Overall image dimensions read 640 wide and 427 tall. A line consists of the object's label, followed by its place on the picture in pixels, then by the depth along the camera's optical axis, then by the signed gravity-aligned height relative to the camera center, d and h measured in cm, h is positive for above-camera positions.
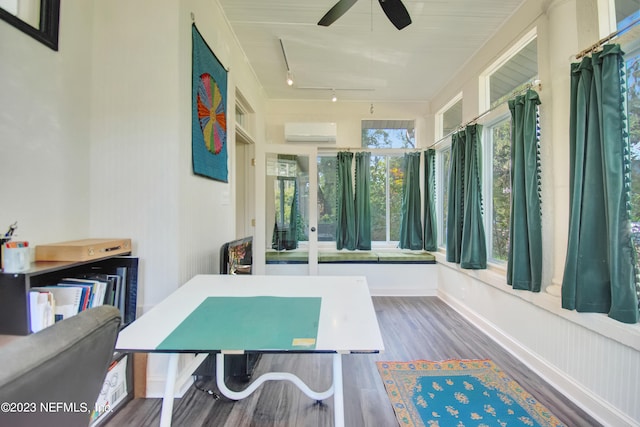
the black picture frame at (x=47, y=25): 128 +101
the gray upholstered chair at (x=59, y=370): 37 -24
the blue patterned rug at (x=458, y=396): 158 -120
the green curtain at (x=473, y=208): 276 +11
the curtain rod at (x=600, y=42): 142 +103
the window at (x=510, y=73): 233 +144
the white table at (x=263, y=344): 102 -48
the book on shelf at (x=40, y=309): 117 -40
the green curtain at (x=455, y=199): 308 +23
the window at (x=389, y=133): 434 +140
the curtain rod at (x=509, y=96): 208 +108
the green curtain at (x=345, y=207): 415 +18
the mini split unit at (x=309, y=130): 406 +136
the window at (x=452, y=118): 359 +143
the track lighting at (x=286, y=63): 284 +184
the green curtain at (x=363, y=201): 416 +28
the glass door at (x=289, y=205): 378 +19
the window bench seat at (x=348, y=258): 389 -59
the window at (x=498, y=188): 264 +31
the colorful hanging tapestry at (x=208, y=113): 194 +87
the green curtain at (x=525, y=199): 203 +15
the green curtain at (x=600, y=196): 145 +13
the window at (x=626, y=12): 153 +124
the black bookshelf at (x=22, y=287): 110 -31
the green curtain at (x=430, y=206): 400 +19
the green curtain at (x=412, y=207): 412 +18
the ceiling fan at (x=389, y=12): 167 +136
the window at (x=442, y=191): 399 +42
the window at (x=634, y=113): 152 +61
